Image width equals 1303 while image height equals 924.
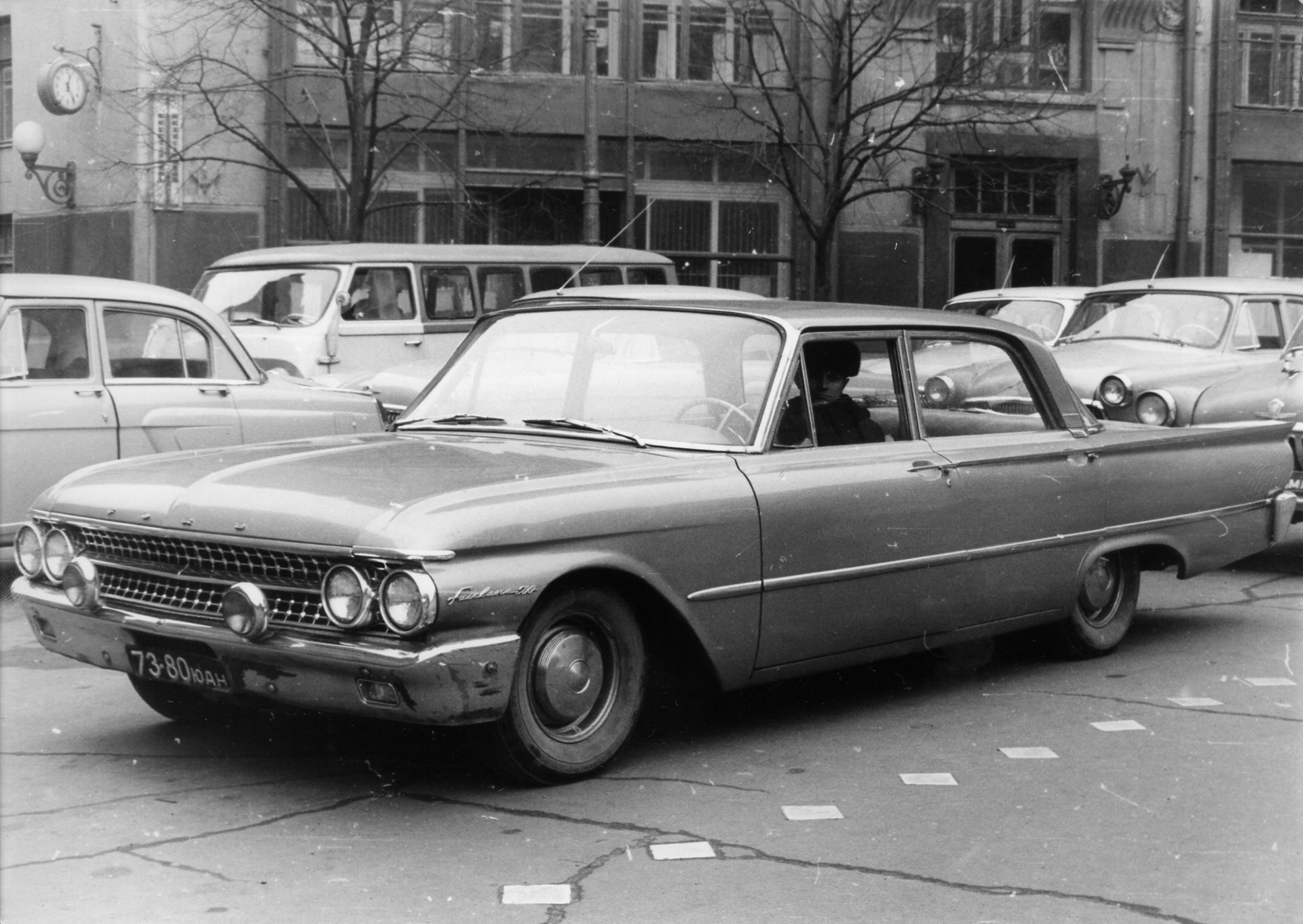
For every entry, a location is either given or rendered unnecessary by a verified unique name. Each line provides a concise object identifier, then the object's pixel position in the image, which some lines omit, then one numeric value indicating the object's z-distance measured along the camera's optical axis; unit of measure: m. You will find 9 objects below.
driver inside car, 5.61
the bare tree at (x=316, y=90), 19.39
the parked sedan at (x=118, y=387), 8.15
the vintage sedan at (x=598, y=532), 4.45
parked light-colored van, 13.12
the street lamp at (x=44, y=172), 22.20
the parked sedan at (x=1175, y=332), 10.51
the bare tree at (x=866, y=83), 21.44
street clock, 21.86
